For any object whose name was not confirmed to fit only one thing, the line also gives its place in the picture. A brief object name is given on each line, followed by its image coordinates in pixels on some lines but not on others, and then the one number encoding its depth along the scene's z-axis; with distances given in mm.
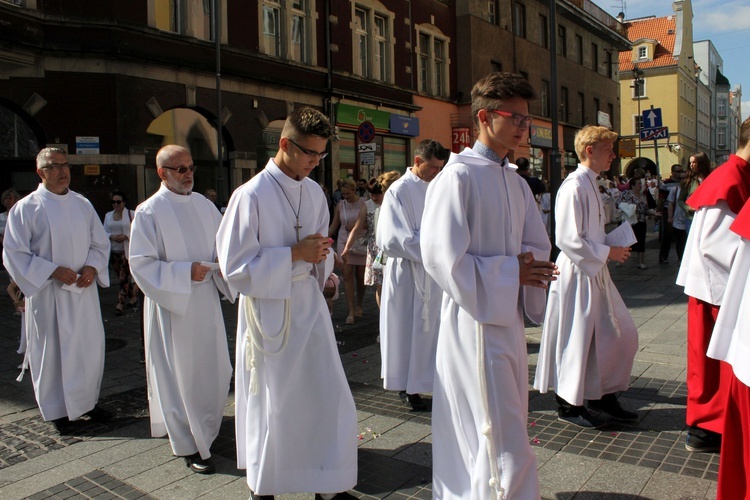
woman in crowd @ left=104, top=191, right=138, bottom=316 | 10195
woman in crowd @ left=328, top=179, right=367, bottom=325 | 9047
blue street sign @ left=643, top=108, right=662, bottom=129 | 17866
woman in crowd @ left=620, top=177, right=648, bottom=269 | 13492
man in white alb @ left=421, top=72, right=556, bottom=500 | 2861
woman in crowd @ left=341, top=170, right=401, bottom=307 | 7954
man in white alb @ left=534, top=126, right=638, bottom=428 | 4648
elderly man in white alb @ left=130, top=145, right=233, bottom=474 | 4234
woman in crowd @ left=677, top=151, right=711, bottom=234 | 9469
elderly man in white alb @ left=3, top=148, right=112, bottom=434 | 4996
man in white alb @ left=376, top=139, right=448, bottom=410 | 5293
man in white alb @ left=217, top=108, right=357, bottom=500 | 3447
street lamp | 29583
